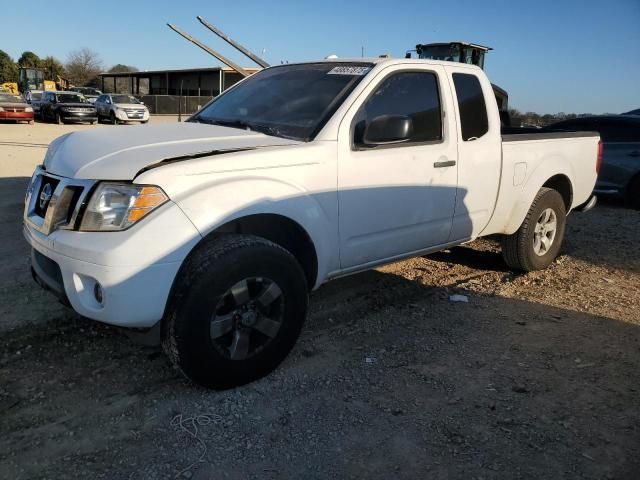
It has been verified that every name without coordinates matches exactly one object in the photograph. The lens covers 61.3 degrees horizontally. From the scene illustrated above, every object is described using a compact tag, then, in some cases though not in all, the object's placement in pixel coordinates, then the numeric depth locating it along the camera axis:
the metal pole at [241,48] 8.64
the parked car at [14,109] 25.36
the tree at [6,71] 70.12
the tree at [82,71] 78.50
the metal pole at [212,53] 8.59
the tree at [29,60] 77.62
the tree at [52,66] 74.00
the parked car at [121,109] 28.36
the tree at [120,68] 90.38
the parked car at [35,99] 30.44
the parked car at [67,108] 27.20
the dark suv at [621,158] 9.45
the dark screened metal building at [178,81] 50.06
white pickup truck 2.69
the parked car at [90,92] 43.99
